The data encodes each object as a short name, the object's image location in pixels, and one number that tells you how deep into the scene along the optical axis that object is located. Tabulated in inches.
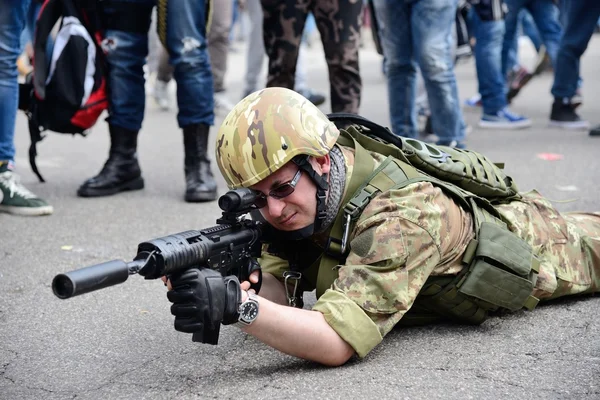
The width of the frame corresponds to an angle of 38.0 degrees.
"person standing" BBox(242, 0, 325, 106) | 297.3
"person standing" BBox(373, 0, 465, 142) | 203.0
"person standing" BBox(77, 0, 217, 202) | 177.6
